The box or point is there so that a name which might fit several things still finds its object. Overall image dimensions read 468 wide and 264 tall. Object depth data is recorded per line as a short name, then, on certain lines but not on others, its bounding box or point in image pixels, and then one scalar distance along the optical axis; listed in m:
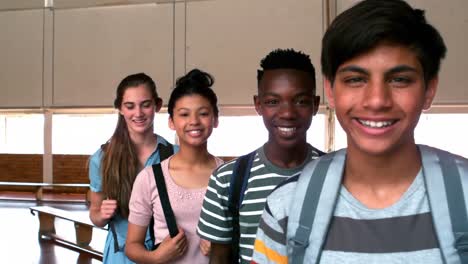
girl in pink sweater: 2.09
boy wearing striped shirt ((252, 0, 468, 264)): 1.00
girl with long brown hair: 2.50
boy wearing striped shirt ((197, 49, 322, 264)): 1.64
